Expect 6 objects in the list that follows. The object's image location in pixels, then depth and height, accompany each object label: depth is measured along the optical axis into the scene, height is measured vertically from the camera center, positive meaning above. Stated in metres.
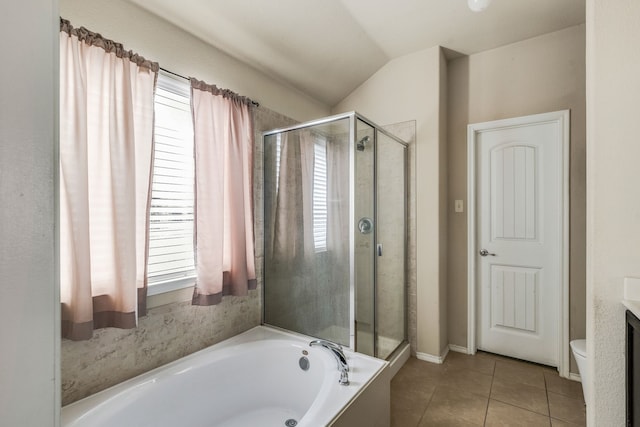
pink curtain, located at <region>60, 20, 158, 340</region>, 1.30 +0.16
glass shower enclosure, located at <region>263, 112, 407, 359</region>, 2.07 -0.15
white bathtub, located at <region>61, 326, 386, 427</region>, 1.37 -0.92
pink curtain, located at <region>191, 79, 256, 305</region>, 1.84 +0.12
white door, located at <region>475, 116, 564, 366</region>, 2.46 -0.23
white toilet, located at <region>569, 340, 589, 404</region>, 1.81 -0.90
